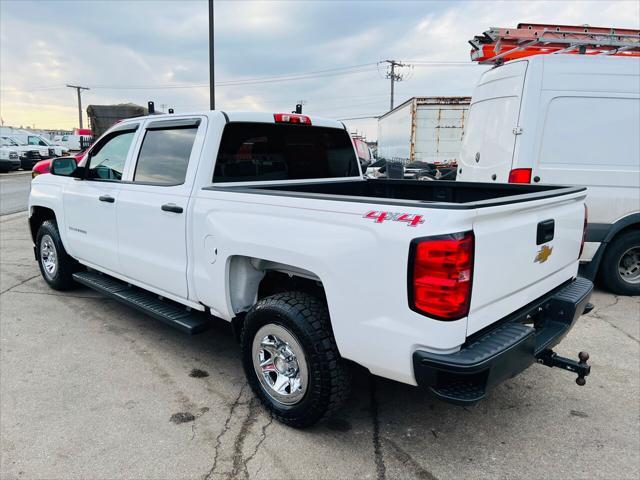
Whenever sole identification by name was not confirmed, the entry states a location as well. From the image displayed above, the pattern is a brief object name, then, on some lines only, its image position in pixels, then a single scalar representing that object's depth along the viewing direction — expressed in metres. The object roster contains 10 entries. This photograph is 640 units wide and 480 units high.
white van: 5.19
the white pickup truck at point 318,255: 2.15
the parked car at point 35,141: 27.00
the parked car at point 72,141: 40.38
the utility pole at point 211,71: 13.65
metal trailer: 15.90
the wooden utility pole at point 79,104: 60.22
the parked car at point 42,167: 10.47
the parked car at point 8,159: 21.62
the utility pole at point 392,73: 47.78
